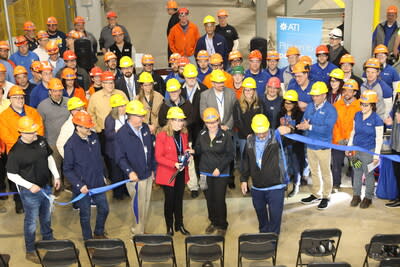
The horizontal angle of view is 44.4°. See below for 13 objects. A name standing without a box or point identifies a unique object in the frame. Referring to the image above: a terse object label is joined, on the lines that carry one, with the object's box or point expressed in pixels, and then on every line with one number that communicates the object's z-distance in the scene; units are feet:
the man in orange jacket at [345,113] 23.81
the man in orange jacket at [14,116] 22.88
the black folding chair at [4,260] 17.61
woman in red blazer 20.65
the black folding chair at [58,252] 18.02
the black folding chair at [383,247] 17.67
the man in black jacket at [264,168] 19.92
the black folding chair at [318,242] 18.17
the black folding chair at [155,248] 18.19
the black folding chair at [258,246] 18.06
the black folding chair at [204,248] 18.01
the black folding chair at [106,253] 18.03
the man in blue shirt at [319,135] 23.00
